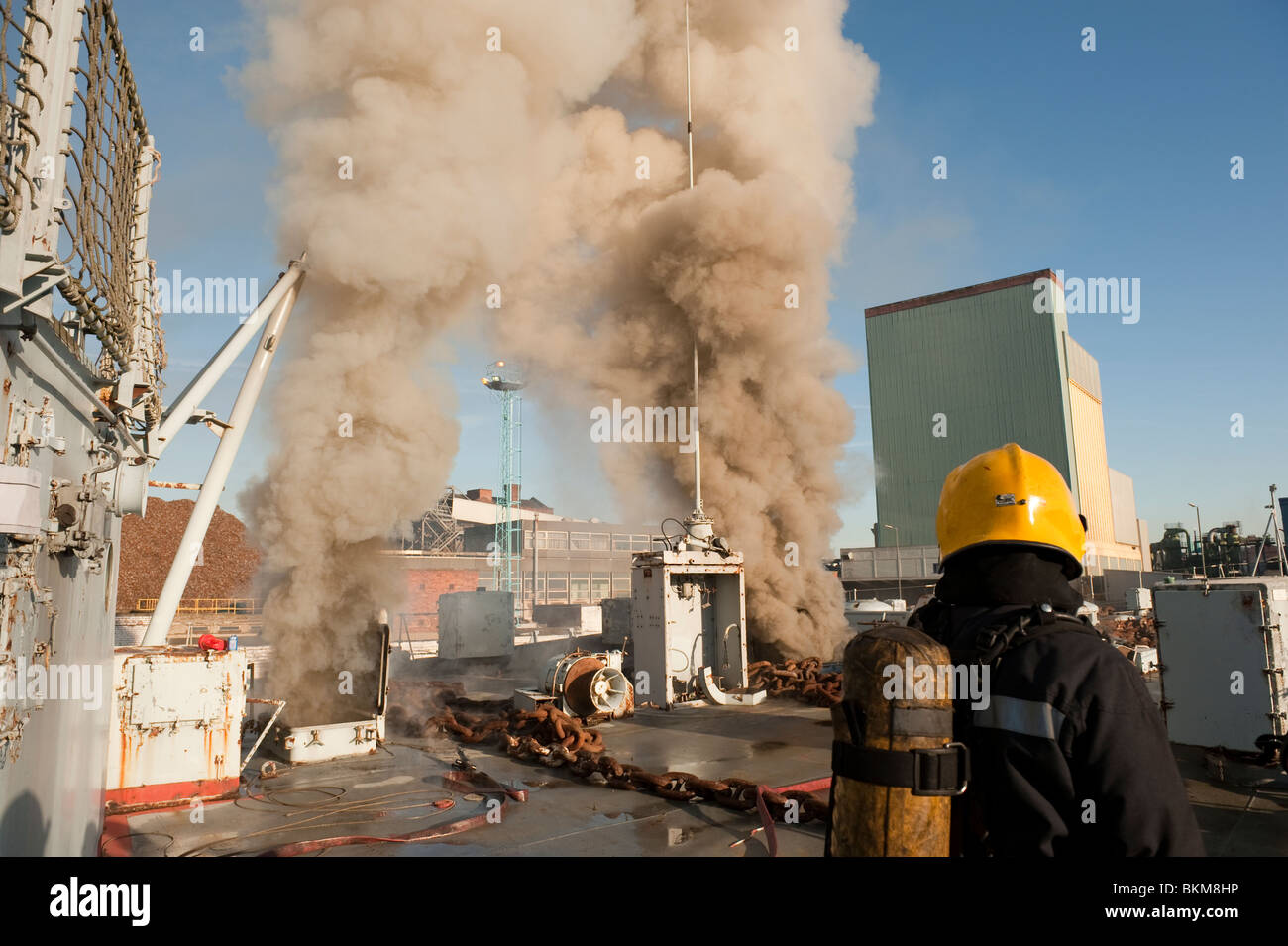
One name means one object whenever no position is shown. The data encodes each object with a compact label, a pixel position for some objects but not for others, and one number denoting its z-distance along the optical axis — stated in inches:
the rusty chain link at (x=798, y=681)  506.9
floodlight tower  1245.1
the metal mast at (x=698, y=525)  562.9
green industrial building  1274.6
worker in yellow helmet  56.3
